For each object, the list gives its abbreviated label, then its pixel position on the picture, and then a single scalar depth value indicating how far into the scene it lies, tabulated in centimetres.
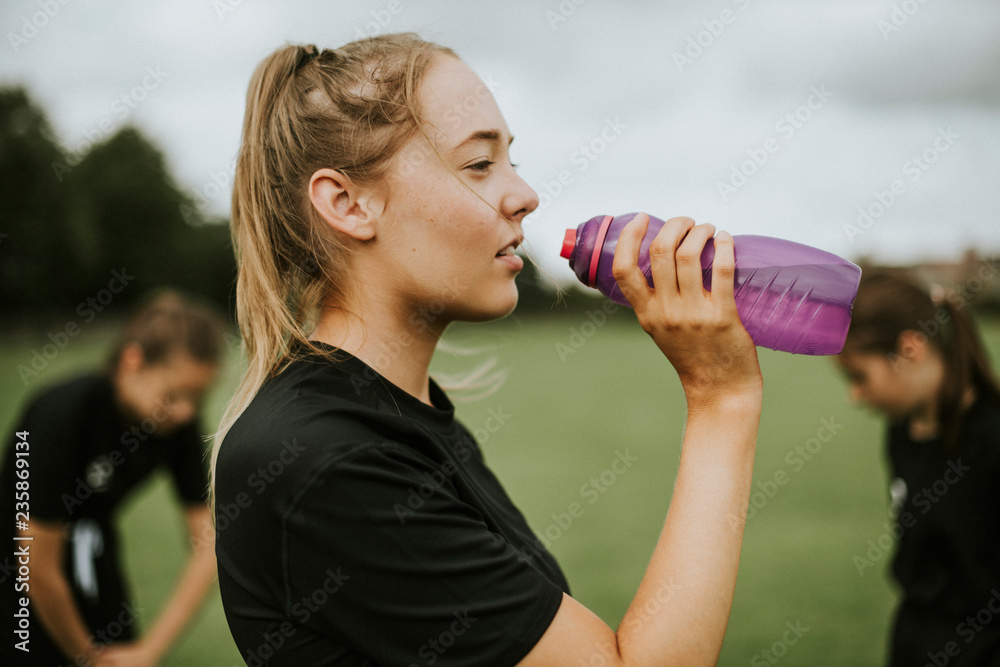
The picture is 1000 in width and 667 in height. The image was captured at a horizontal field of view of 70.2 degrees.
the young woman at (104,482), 322
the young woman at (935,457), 290
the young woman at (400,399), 119
